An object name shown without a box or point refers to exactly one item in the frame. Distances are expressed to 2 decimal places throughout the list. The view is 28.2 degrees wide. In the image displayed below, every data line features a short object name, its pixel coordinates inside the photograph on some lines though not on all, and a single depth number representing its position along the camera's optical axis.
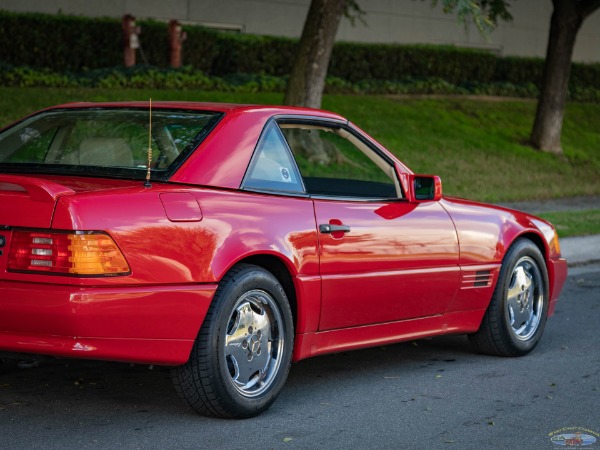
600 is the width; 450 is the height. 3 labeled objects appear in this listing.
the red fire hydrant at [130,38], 20.88
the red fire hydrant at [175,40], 21.66
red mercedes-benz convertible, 5.07
